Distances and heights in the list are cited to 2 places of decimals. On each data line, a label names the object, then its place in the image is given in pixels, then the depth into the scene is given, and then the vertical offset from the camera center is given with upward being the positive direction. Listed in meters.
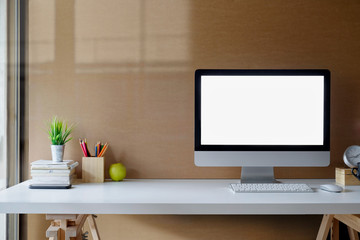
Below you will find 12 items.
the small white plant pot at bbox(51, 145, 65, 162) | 1.72 -0.19
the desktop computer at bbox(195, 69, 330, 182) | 1.64 +0.02
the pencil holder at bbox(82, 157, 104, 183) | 1.76 -0.29
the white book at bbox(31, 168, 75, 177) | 1.59 -0.27
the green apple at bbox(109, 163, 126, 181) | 1.79 -0.31
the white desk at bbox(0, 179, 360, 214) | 1.27 -0.35
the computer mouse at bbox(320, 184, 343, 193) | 1.48 -0.33
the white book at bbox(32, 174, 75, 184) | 1.58 -0.31
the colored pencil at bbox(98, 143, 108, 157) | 1.81 -0.19
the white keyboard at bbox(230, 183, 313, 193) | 1.46 -0.33
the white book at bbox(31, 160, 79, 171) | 1.60 -0.25
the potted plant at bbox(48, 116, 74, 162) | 1.73 -0.12
